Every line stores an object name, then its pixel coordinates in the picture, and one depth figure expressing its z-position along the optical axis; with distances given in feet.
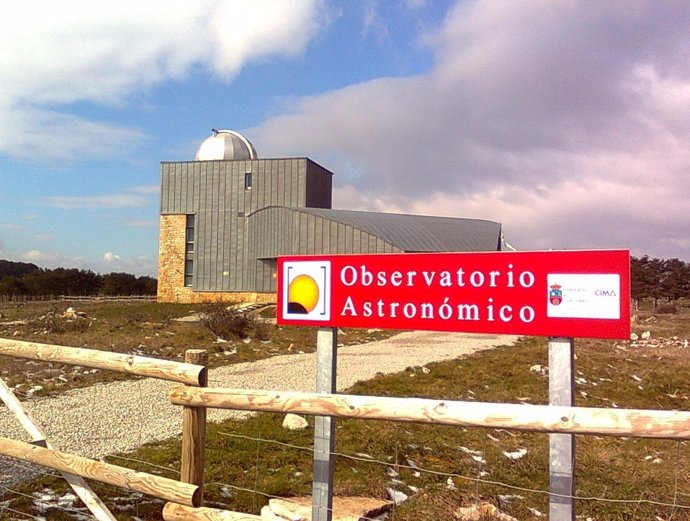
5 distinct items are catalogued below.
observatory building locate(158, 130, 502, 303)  131.23
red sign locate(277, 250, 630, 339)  9.85
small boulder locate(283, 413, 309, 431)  25.96
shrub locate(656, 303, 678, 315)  163.95
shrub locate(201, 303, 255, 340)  63.52
